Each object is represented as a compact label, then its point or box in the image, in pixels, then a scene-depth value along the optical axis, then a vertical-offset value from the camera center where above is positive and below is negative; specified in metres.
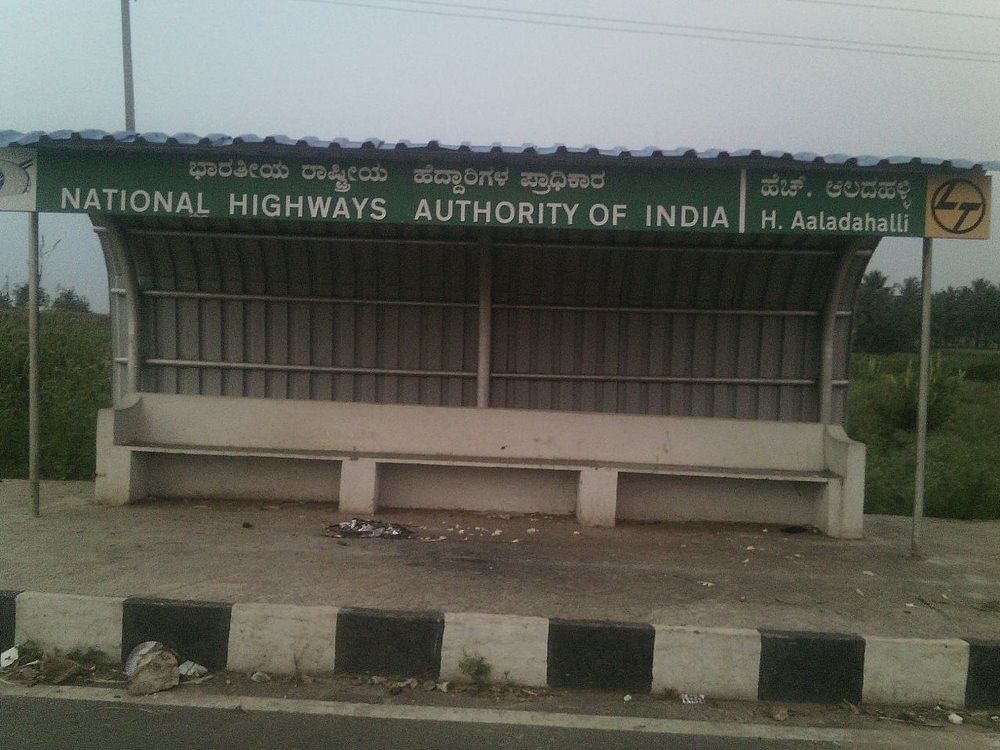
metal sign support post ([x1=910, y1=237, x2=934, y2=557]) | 6.32 -0.07
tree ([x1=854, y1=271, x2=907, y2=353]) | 27.11 +1.19
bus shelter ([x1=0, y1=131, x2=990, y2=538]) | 6.40 +0.34
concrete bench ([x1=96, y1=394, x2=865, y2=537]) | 7.53 -0.97
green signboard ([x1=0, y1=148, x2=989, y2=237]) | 6.36 +1.22
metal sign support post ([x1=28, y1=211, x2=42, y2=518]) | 6.69 +0.09
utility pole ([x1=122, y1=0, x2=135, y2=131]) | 15.95 +5.34
